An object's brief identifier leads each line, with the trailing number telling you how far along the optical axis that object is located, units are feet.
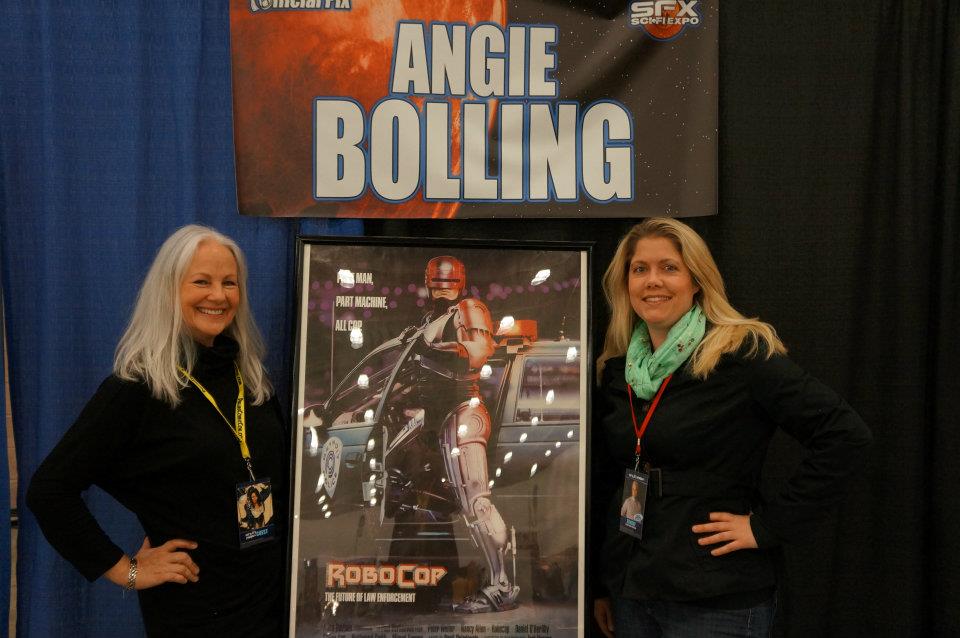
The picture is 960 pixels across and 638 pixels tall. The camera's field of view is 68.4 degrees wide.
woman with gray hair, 5.19
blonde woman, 5.23
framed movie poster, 6.15
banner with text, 7.20
